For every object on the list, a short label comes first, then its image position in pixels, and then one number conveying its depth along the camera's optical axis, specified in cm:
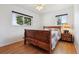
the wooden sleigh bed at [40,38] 160
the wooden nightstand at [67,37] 267
